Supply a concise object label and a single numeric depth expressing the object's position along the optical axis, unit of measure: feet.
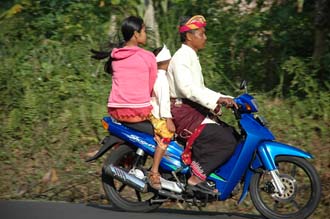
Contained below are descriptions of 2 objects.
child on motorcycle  40.22
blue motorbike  39.22
